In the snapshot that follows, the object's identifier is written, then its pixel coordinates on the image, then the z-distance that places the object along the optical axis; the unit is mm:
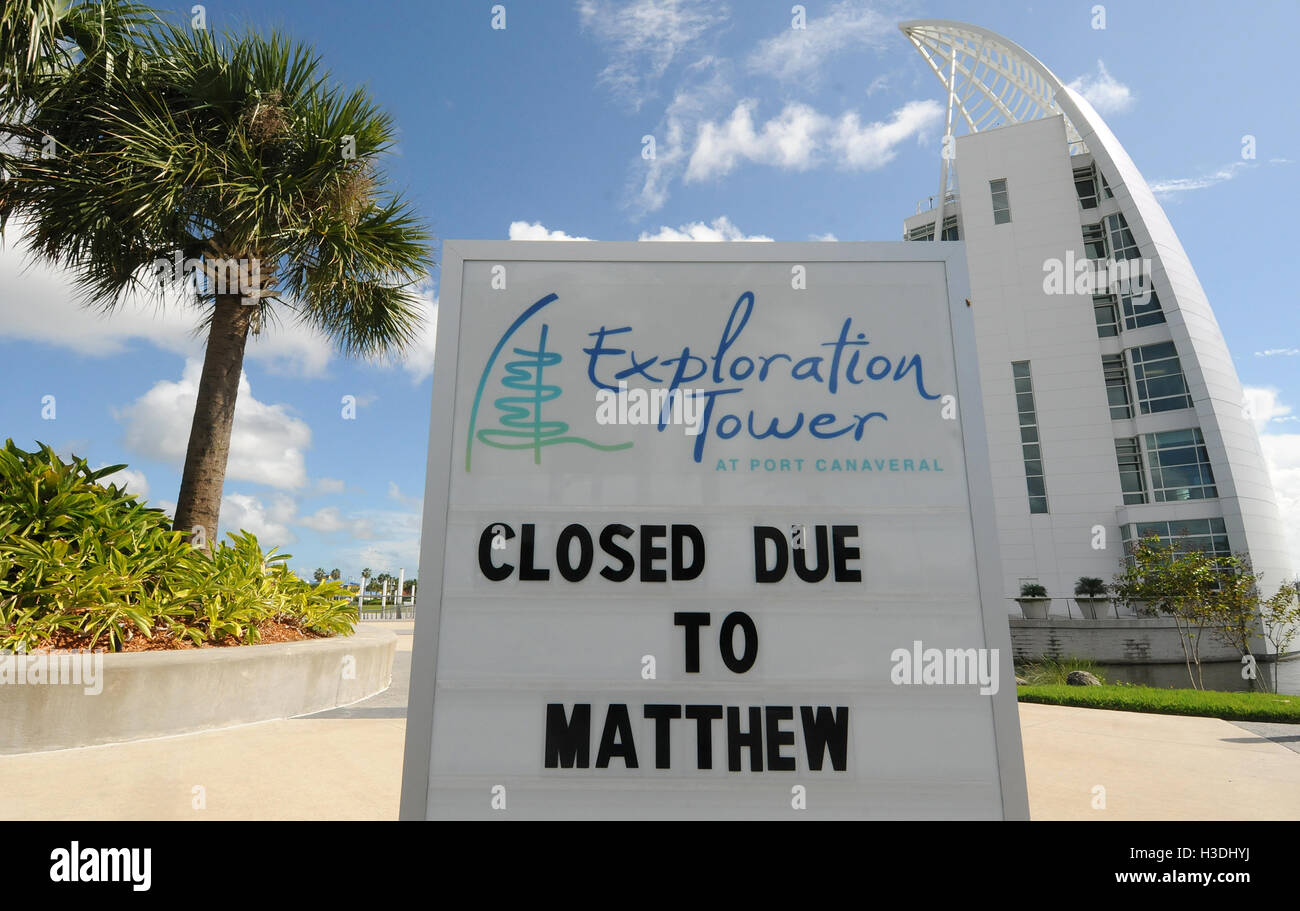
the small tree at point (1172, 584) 21625
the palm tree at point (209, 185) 8234
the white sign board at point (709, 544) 2213
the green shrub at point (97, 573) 5773
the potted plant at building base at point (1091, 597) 30609
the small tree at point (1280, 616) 21384
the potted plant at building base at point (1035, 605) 27062
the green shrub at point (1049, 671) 14492
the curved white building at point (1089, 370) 33219
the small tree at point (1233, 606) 20469
